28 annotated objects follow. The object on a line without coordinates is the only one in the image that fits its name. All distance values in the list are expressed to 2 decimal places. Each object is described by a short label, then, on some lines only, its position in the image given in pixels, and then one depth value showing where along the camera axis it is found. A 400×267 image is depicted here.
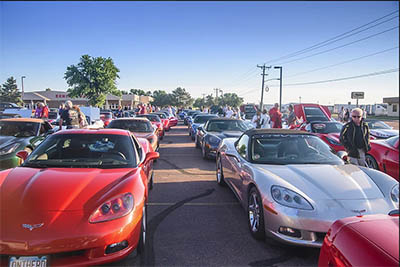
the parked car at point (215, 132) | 8.74
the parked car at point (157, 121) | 13.29
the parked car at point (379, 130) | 8.52
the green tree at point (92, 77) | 28.97
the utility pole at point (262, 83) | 43.69
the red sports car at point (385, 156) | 5.66
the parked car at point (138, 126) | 8.62
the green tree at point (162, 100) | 94.06
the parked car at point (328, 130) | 9.04
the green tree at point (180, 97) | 95.65
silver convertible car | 2.94
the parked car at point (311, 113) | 14.64
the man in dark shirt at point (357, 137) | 4.95
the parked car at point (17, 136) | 5.91
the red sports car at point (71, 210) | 2.30
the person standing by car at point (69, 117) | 8.76
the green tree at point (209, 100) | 100.53
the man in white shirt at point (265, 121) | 11.94
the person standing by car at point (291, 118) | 13.68
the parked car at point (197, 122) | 14.32
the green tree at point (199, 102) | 109.51
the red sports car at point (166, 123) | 16.24
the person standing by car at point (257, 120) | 12.00
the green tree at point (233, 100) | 98.19
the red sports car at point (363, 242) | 1.49
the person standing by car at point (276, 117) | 11.65
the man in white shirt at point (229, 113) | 20.11
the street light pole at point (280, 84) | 34.97
